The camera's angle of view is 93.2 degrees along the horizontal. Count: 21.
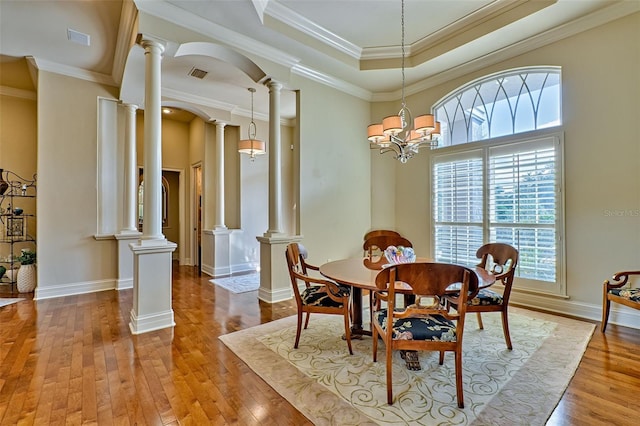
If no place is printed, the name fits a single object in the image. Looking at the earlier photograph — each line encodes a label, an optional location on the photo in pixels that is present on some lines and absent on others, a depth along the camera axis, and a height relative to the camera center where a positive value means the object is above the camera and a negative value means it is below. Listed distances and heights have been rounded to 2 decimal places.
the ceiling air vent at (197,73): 4.52 +2.13
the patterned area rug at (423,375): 1.80 -1.20
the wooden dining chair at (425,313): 1.85 -0.67
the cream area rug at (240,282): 4.78 -1.20
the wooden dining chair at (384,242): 3.58 -0.37
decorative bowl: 2.72 -0.40
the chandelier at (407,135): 2.73 +0.74
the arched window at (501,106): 3.76 +1.45
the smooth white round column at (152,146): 3.15 +0.71
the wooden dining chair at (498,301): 2.53 -0.77
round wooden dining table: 2.20 -0.53
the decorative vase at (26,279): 4.52 -0.97
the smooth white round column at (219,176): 6.00 +0.74
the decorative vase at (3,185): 4.52 +0.44
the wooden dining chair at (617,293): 2.74 -0.79
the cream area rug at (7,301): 3.91 -1.16
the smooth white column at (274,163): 4.25 +0.69
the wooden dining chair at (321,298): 2.55 -0.76
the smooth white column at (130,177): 4.98 +0.60
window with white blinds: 3.66 +0.08
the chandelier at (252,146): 5.27 +1.16
